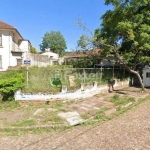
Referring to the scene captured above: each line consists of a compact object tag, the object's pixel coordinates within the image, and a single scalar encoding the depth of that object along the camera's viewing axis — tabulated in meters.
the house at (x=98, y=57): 10.94
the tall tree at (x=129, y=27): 8.89
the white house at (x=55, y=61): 24.43
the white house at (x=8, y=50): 13.69
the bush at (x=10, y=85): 7.69
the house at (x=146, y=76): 12.63
